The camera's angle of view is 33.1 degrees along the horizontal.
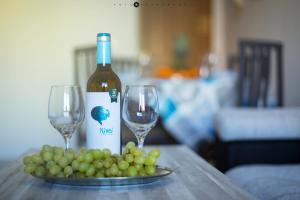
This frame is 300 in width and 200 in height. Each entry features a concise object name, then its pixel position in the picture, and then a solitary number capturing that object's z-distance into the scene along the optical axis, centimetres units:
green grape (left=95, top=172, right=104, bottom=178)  73
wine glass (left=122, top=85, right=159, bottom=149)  81
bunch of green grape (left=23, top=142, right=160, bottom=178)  73
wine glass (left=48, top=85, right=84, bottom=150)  84
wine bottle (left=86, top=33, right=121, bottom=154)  84
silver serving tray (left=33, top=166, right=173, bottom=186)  70
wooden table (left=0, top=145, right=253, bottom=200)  65
